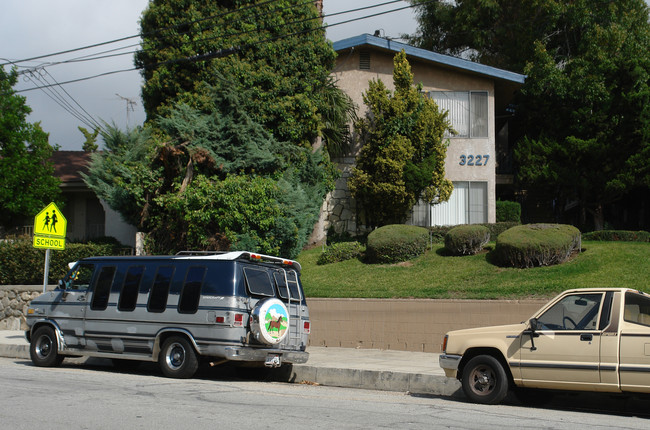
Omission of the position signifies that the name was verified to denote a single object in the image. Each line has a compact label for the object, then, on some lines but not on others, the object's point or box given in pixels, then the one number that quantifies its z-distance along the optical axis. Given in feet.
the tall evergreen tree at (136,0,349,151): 71.36
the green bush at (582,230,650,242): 64.18
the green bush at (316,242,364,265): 67.82
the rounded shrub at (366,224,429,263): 64.08
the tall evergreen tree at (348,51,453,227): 72.02
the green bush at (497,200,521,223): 79.62
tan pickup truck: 26.96
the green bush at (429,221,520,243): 72.18
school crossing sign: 53.52
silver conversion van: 35.86
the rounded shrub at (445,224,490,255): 62.44
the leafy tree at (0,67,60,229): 77.92
